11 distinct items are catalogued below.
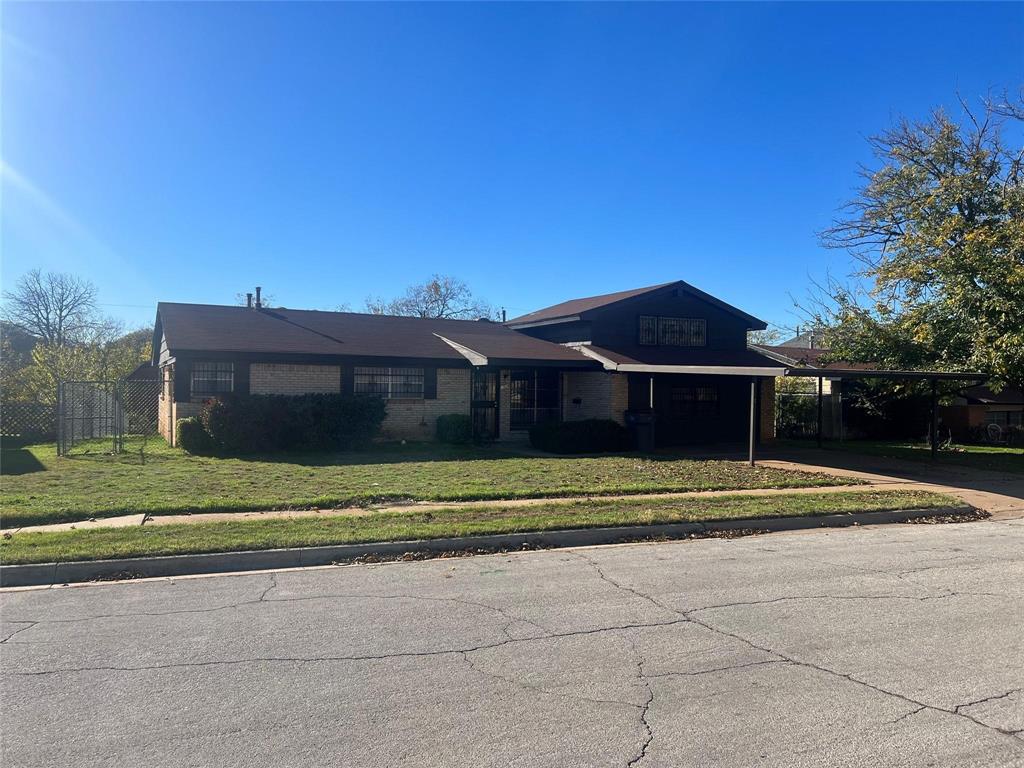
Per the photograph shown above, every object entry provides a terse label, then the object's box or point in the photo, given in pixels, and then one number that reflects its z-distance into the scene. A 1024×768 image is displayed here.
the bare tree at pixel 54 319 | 47.97
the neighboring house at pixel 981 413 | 27.56
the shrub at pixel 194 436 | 16.98
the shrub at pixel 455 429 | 20.41
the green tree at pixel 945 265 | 17.31
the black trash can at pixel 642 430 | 19.66
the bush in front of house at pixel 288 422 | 17.08
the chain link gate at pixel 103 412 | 18.37
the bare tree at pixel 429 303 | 65.50
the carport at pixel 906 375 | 15.05
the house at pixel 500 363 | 19.17
